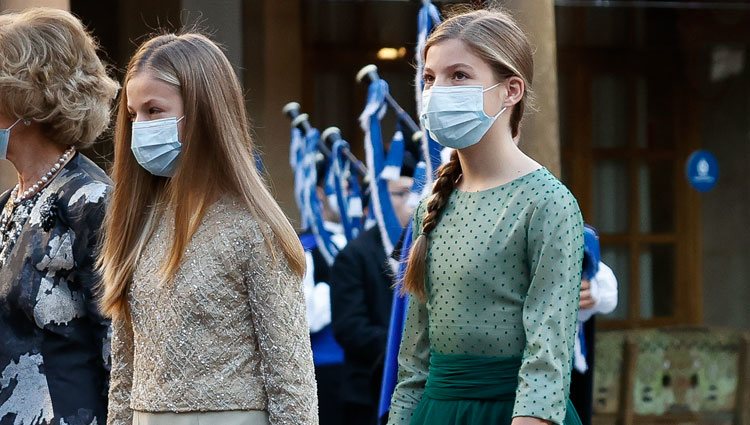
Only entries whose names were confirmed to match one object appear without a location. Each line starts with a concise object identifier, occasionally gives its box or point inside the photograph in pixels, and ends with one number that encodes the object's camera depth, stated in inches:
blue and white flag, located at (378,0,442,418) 283.9
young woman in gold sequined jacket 203.4
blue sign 825.4
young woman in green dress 197.1
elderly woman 233.0
